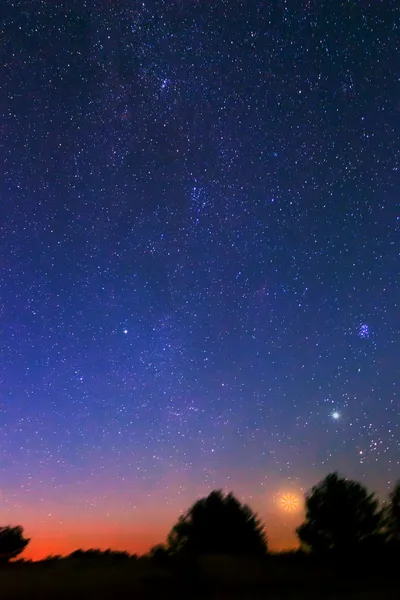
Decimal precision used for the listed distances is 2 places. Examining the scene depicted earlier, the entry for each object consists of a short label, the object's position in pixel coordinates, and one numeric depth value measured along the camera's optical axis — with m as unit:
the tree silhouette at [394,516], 34.81
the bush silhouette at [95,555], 31.21
